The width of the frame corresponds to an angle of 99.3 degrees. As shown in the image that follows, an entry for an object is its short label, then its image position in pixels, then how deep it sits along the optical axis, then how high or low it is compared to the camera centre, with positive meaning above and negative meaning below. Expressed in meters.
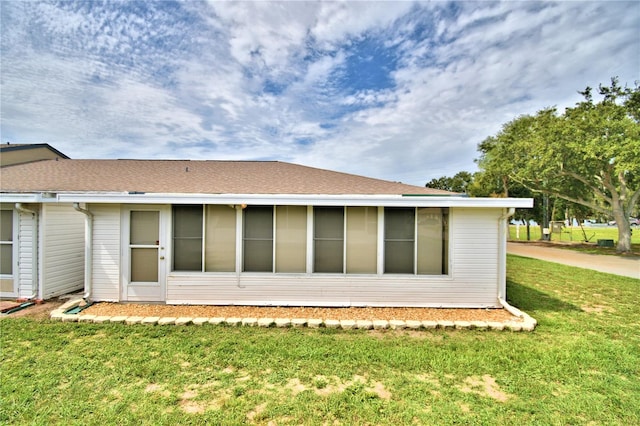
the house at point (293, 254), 5.62 -0.85
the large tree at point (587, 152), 14.09 +3.50
